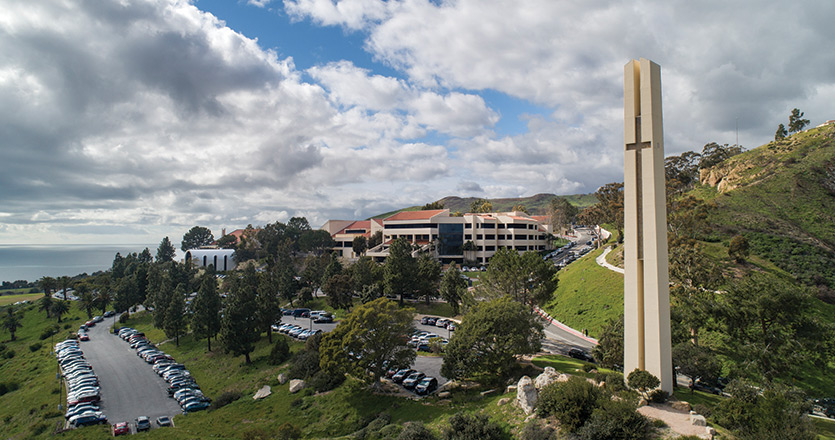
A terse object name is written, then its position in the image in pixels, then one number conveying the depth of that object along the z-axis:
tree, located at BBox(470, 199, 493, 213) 137.54
